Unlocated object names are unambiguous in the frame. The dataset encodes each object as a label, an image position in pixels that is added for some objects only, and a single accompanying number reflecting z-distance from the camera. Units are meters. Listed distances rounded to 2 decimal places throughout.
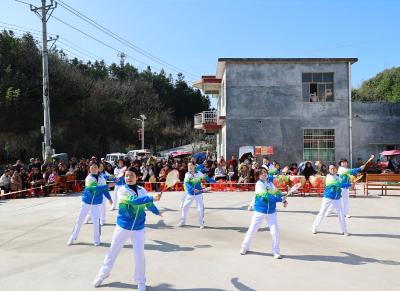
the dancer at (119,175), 13.65
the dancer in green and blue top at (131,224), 6.75
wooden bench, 19.28
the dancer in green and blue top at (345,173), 12.04
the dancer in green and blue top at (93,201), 9.79
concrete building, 28.41
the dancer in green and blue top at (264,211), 8.77
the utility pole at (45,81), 23.97
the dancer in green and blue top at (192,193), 12.06
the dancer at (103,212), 12.04
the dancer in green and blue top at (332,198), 10.90
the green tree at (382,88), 48.88
